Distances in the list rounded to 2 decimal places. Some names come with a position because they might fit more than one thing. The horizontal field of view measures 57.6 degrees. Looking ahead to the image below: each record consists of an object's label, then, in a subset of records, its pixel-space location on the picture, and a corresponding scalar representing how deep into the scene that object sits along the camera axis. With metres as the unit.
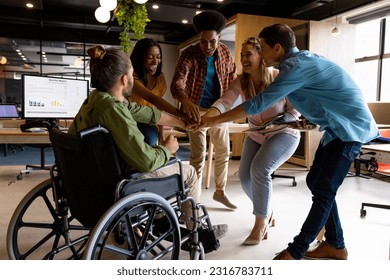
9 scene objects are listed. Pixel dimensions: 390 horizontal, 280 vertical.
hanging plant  3.46
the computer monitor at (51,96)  3.57
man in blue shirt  1.69
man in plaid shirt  2.37
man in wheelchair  1.44
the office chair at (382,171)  2.87
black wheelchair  1.38
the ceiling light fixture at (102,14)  4.21
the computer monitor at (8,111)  6.04
